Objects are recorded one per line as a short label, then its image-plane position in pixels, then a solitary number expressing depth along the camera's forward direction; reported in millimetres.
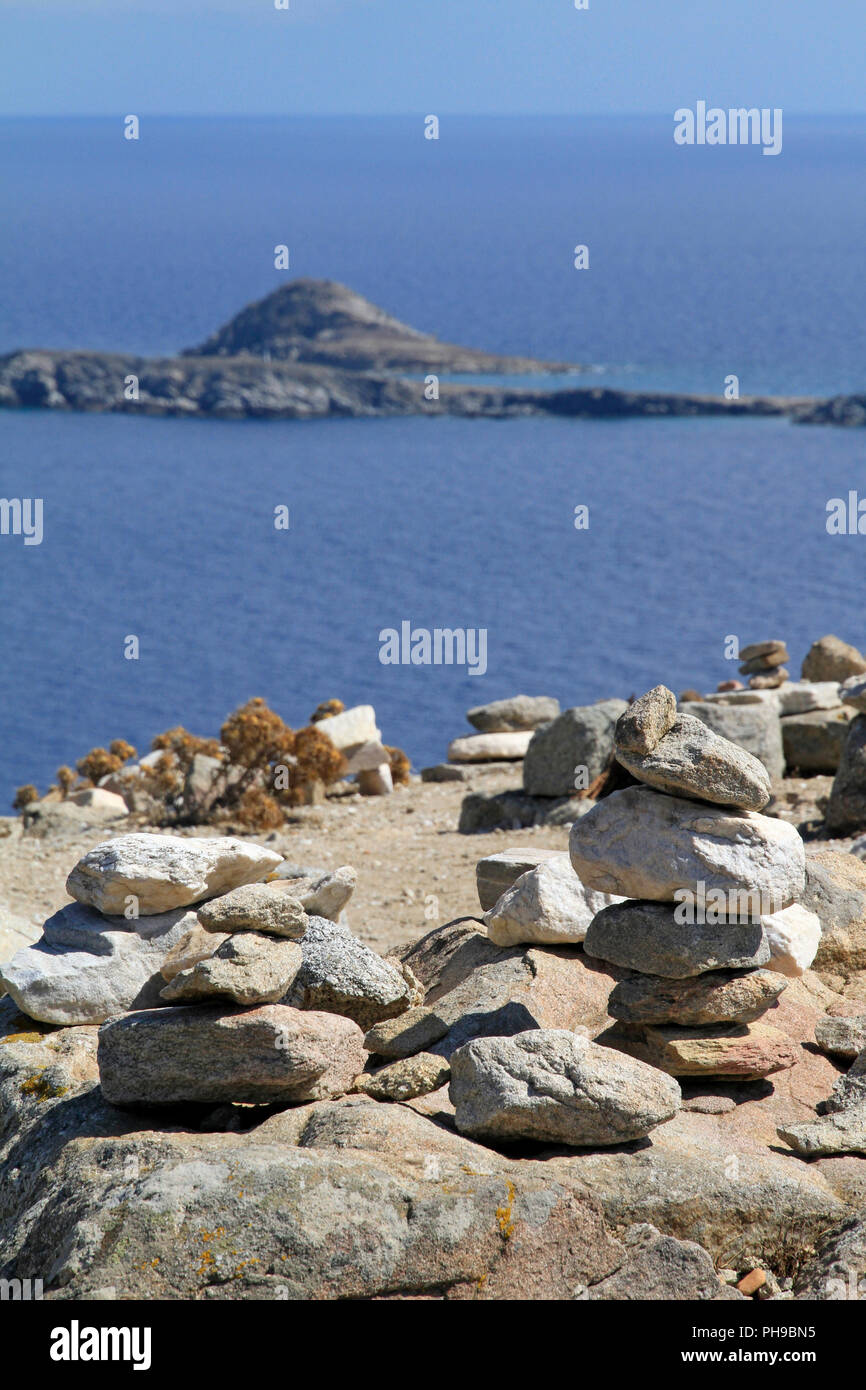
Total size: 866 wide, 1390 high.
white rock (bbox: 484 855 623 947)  9594
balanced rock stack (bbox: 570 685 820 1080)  8141
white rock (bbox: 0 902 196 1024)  9039
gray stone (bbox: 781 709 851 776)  21078
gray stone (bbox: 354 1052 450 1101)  7762
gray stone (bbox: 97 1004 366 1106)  7301
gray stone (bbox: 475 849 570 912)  11961
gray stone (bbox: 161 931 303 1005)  7293
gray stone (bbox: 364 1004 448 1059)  8352
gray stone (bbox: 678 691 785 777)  20469
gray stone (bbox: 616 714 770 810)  8047
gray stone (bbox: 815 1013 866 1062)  8797
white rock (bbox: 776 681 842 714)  22297
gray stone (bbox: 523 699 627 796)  19703
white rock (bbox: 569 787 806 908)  8180
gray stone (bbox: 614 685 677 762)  8109
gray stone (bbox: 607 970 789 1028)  8336
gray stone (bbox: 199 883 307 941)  8000
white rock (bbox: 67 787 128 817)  23797
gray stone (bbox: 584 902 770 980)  8266
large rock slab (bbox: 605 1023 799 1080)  8242
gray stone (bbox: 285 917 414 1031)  8688
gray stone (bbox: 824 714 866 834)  16875
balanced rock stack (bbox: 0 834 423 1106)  7320
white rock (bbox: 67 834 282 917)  9039
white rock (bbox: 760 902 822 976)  9148
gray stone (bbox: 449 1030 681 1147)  7004
